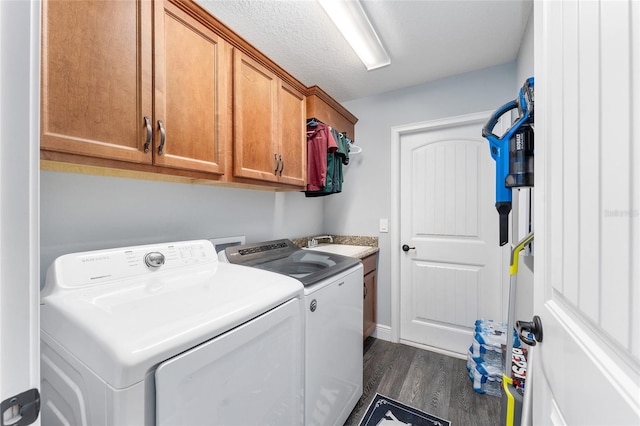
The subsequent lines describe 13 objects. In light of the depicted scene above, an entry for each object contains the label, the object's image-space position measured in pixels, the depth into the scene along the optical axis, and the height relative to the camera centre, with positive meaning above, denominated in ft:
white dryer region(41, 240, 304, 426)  1.98 -1.21
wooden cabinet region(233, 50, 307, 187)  4.92 +1.90
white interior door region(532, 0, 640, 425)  1.13 -0.01
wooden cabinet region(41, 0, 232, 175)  2.80 +1.70
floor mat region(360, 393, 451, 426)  5.29 -4.40
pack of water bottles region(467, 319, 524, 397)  6.04 -3.69
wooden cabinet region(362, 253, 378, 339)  8.18 -2.76
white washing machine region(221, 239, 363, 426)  4.09 -2.00
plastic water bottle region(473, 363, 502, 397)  6.00 -4.03
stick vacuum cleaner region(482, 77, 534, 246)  3.22 +0.77
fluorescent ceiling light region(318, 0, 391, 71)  4.98 +4.06
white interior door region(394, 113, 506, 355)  7.52 -0.73
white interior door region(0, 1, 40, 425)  1.29 +0.01
